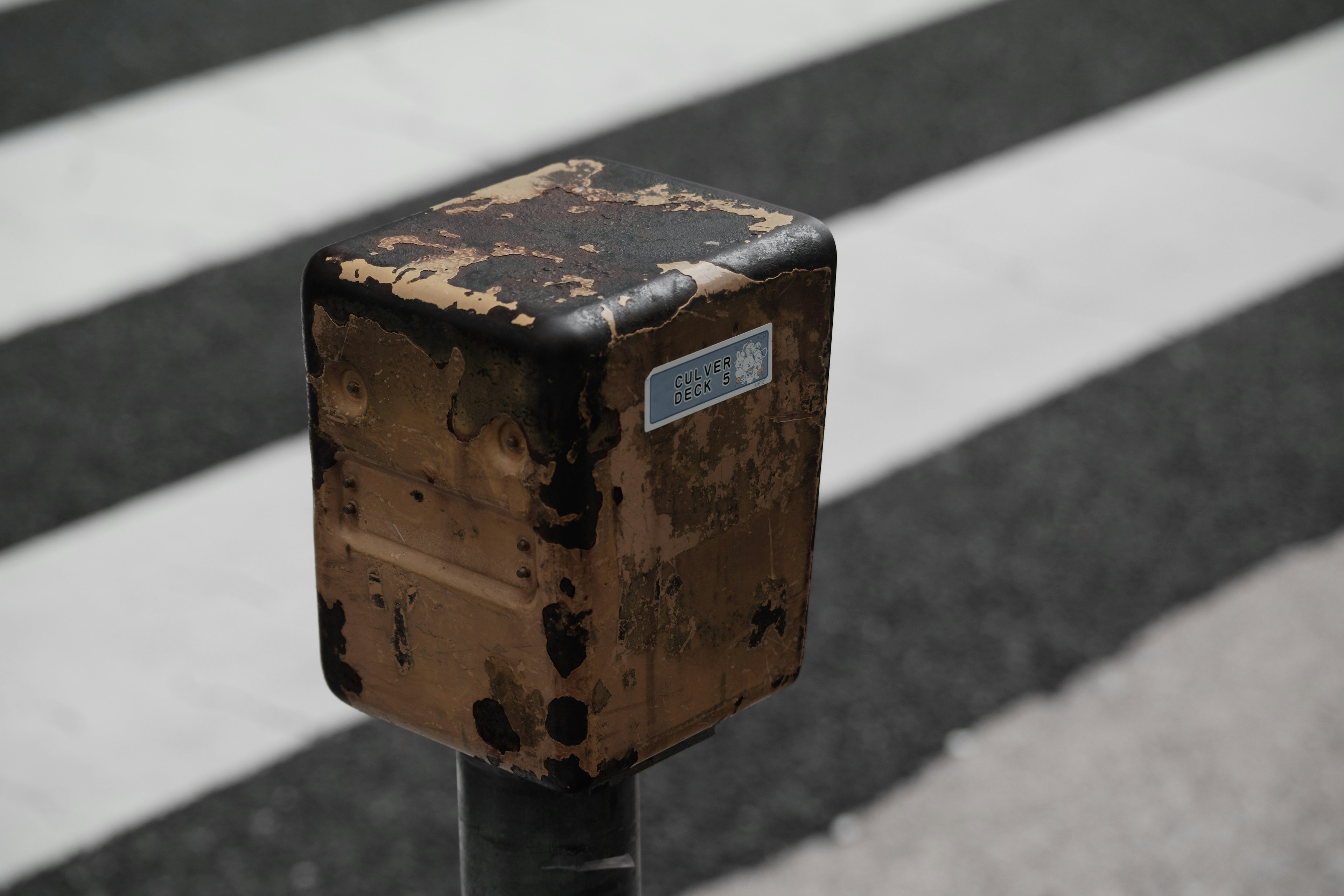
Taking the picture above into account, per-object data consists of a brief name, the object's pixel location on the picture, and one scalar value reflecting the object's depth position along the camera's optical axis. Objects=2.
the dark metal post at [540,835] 2.09
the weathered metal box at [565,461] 2.02
